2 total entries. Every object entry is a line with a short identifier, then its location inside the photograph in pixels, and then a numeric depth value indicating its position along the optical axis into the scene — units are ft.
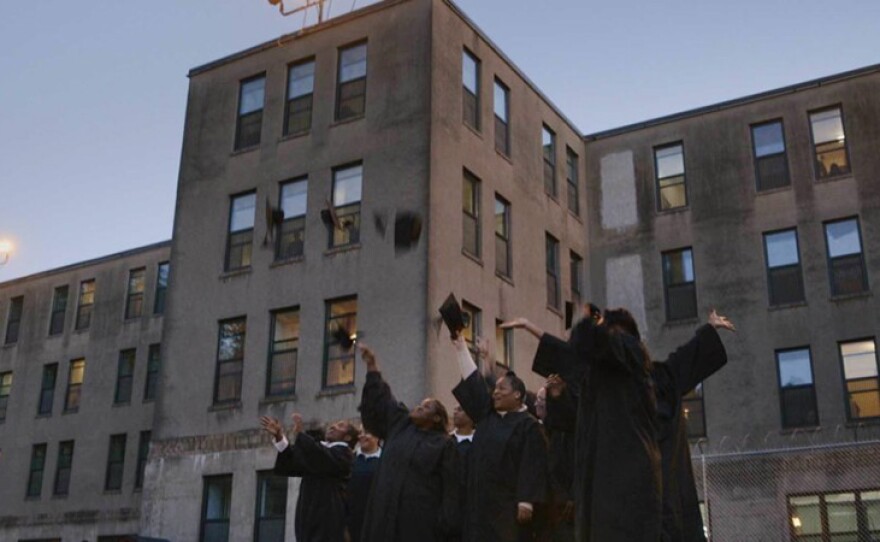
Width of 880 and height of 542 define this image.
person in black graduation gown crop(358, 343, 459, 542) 31.50
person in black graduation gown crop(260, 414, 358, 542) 35.35
